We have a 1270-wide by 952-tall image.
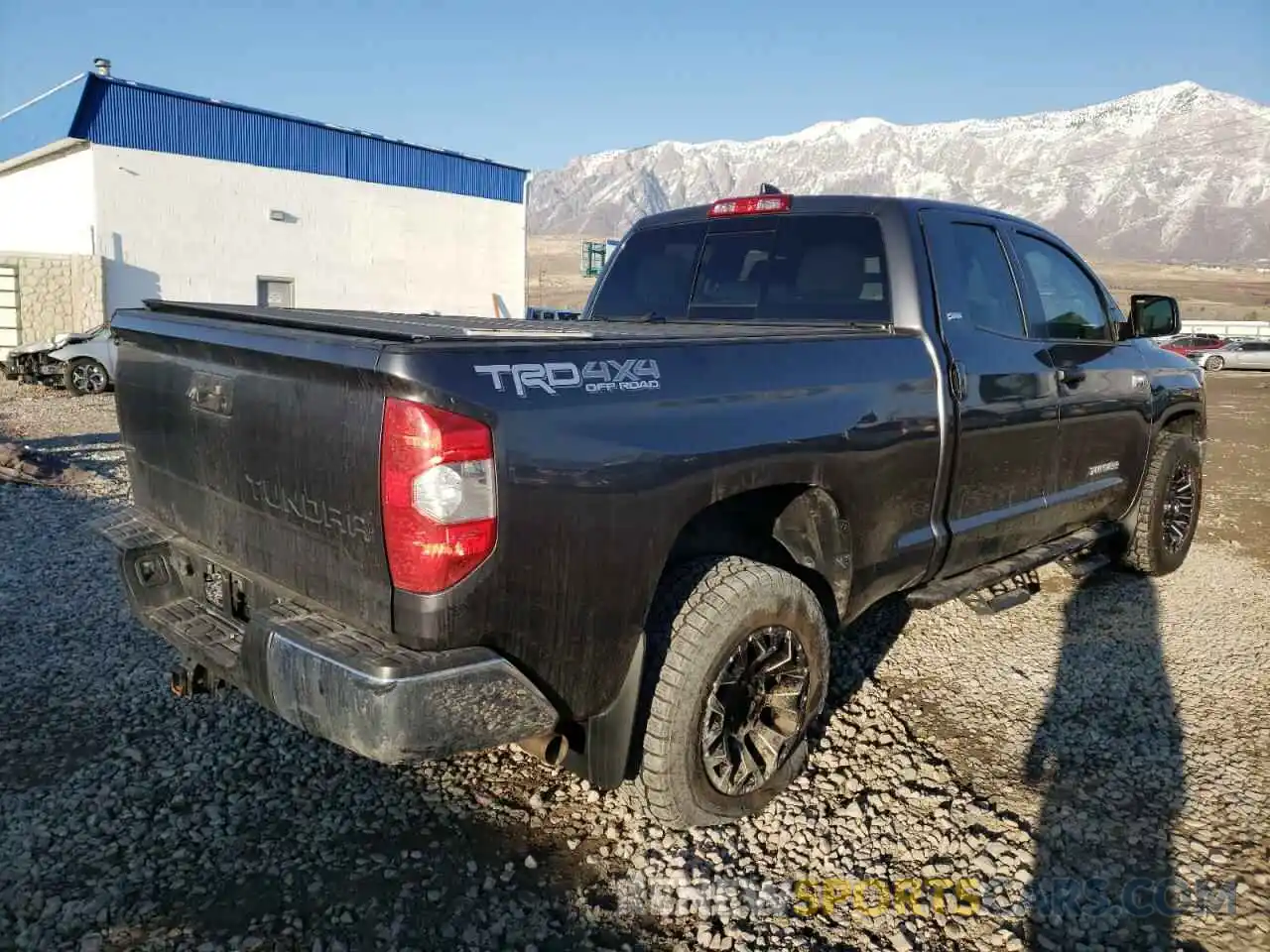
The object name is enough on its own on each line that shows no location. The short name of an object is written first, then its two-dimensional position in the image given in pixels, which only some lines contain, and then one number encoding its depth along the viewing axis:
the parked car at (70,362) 15.66
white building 18.69
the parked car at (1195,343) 34.12
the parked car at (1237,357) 32.81
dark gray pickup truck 2.28
